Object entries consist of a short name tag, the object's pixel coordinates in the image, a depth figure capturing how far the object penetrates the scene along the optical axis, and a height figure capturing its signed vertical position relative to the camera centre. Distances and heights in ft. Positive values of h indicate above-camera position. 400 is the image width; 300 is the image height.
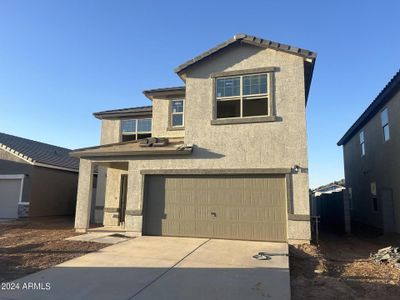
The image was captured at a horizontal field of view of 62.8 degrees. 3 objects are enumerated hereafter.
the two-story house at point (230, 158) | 38.75 +5.85
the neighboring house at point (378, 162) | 50.06 +8.17
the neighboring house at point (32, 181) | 67.26 +4.23
